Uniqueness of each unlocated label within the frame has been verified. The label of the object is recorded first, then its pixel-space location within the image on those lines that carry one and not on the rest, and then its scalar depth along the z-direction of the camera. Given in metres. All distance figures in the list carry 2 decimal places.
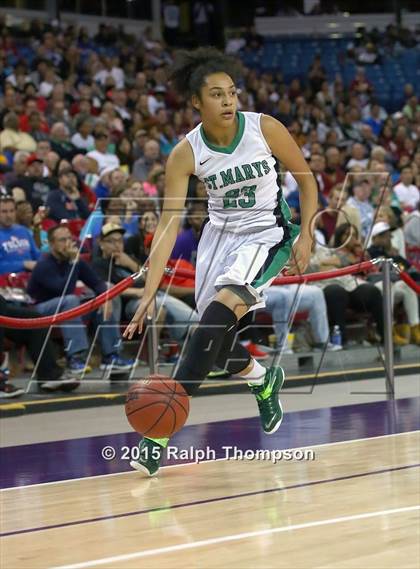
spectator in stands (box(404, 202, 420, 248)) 15.57
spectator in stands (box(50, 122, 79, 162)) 16.16
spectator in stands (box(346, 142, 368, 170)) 19.62
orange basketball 6.86
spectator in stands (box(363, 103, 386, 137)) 24.70
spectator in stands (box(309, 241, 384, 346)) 13.45
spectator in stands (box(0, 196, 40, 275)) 11.84
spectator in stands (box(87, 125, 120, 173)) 16.52
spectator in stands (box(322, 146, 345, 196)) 17.76
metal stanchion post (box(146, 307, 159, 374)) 10.44
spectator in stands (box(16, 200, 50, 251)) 12.56
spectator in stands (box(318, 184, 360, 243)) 14.59
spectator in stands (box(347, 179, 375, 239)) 15.12
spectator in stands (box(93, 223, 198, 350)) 11.85
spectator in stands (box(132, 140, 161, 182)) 16.22
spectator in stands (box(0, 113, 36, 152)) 15.78
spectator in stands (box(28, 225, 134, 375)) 11.32
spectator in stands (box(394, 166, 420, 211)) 17.59
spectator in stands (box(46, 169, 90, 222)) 13.29
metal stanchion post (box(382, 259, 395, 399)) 10.81
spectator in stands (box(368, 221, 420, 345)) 14.21
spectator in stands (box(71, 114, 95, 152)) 17.28
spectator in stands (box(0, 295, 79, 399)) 11.01
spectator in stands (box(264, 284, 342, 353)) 12.53
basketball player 7.05
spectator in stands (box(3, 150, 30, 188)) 14.24
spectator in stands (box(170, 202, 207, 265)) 12.53
